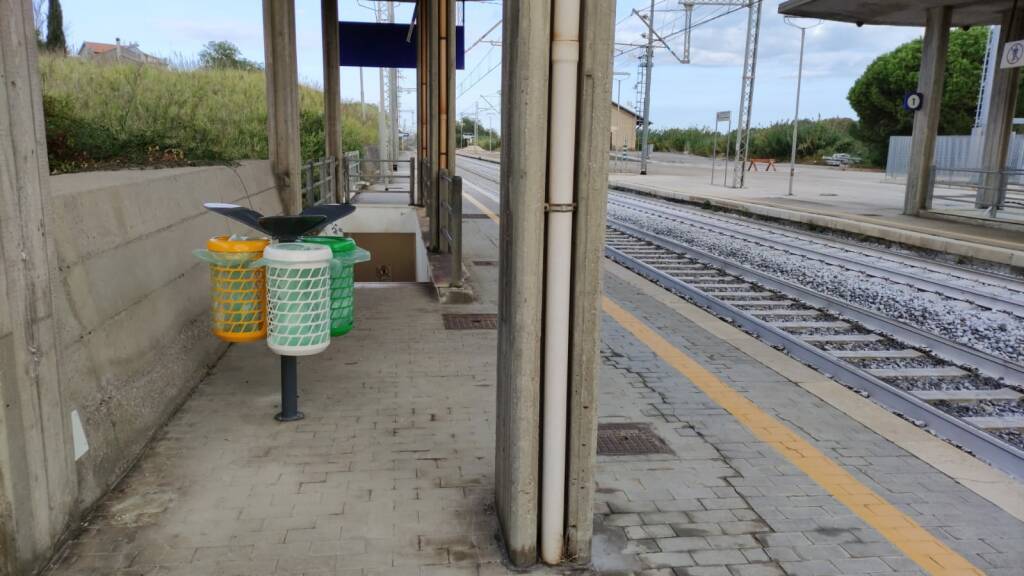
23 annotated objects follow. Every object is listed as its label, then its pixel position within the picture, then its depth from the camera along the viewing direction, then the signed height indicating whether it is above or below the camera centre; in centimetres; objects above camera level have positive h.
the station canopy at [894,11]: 1688 +328
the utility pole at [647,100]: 3538 +226
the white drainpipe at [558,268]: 285 -47
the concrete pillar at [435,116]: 1105 +41
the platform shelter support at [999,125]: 1766 +67
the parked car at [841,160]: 5322 -59
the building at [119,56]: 1905 +221
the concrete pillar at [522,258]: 281 -43
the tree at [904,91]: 4494 +385
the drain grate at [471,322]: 692 -163
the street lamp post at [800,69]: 2400 +257
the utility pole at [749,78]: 2712 +256
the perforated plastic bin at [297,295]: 397 -80
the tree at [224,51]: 2575 +506
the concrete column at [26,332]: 276 -72
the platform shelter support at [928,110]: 1734 +99
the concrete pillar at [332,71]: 1546 +144
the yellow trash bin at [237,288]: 419 -80
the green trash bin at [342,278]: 457 -82
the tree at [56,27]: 2472 +374
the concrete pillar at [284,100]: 920 +51
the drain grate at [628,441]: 428 -168
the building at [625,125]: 8331 +263
